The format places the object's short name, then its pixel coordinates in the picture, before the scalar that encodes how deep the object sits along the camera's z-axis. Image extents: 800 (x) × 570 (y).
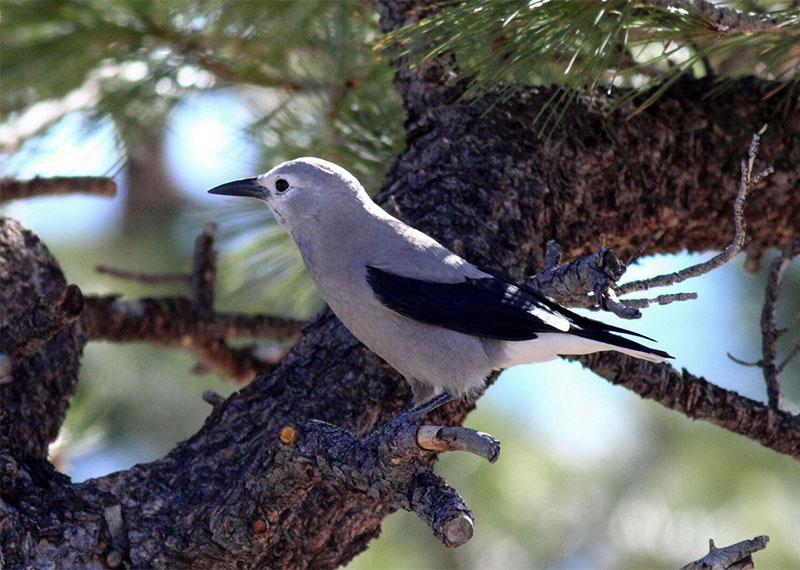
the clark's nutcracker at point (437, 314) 4.73
